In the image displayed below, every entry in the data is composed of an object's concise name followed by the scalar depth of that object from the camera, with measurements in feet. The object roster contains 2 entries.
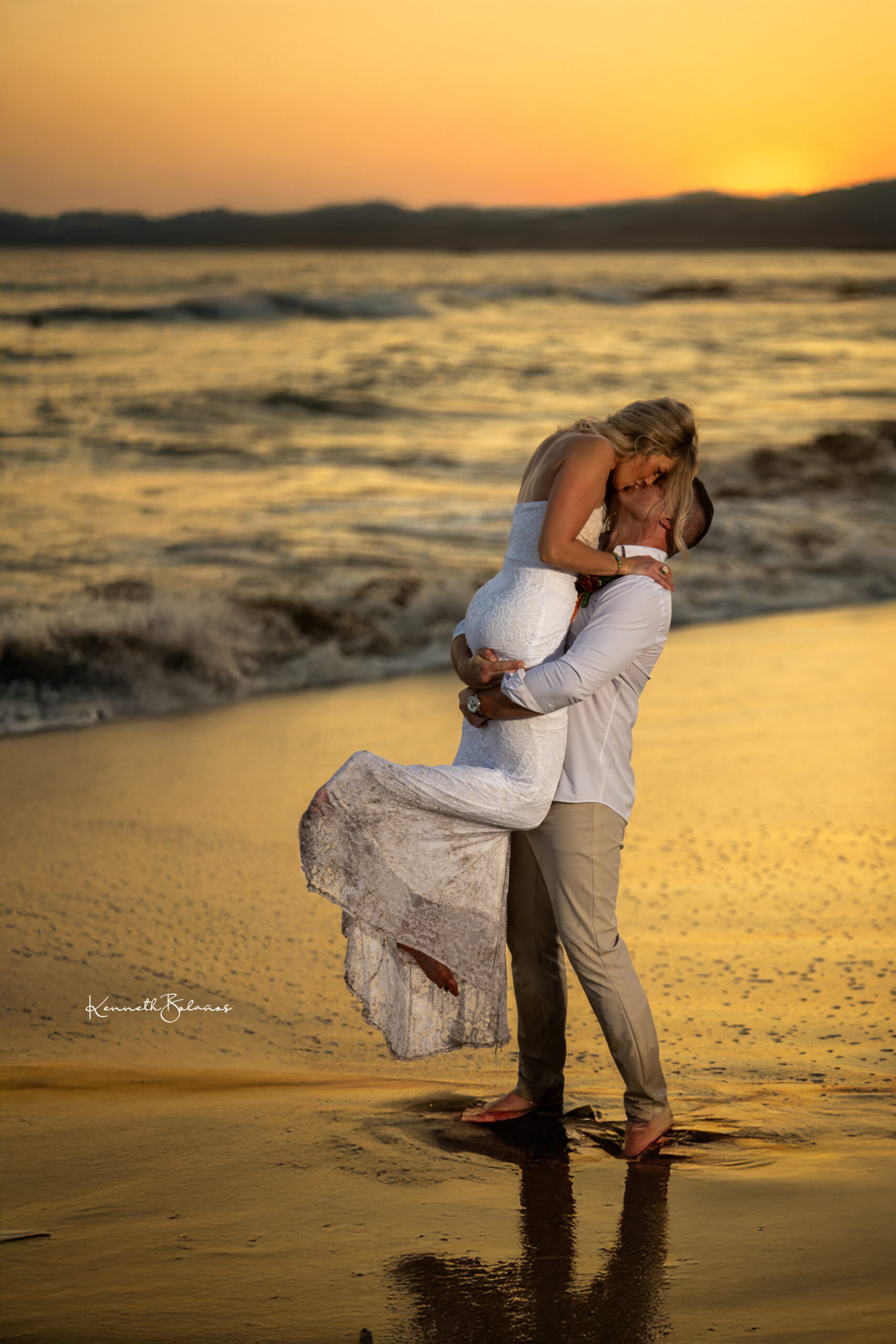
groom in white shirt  10.23
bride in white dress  10.16
